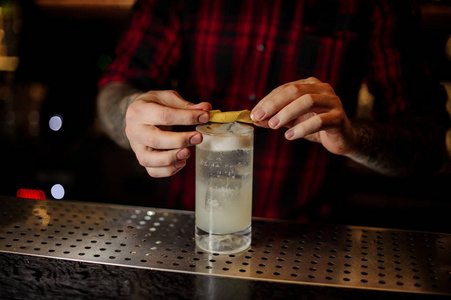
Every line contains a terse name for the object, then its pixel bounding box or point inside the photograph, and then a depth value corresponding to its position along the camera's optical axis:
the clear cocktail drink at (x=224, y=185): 1.30
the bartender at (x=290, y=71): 2.07
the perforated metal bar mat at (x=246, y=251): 1.27
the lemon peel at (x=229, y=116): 1.28
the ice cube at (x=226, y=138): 1.29
